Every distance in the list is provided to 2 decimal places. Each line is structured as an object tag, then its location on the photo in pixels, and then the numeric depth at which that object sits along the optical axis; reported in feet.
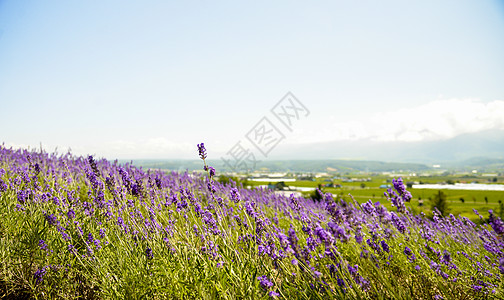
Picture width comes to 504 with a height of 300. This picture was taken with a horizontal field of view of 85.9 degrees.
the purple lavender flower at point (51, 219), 9.20
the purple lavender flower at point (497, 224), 6.72
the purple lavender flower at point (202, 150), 8.15
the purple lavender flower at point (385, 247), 7.76
